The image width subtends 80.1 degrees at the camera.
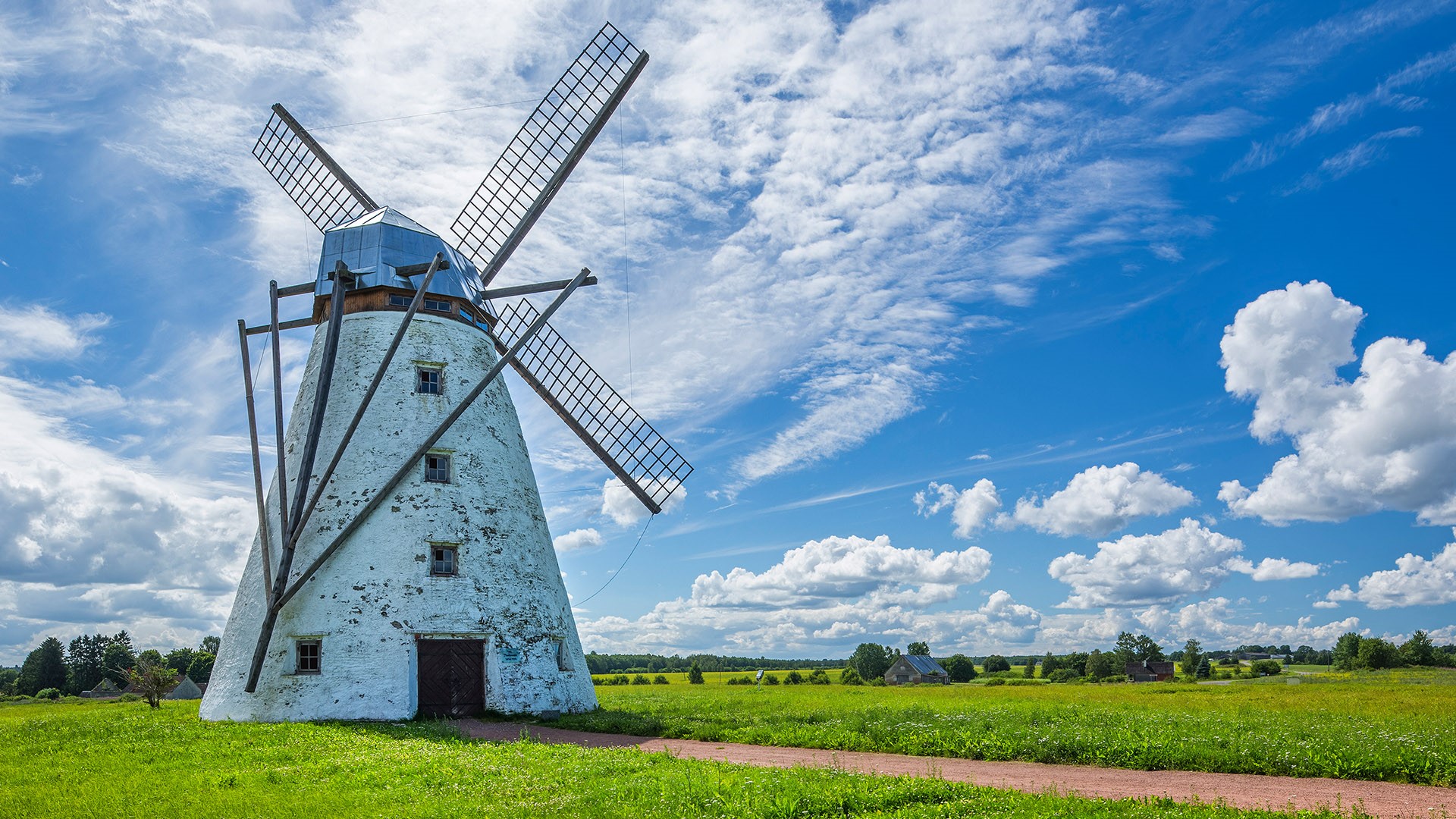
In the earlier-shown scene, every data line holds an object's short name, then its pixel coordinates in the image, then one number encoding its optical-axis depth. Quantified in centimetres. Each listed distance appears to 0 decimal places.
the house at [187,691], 6078
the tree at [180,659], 7625
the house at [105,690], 6790
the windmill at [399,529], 2019
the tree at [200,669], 6750
